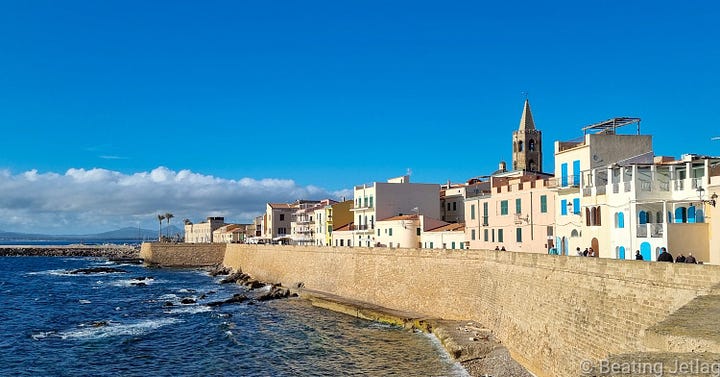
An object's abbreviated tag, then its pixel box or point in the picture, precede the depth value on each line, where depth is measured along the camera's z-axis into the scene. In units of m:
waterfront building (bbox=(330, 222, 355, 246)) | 66.31
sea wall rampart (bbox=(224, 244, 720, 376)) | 16.30
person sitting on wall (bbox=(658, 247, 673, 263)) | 20.47
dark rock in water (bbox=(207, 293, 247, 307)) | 47.62
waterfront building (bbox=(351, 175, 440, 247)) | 61.41
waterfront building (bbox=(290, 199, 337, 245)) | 79.62
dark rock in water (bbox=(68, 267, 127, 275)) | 89.38
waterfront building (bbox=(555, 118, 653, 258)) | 30.28
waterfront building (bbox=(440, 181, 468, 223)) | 61.31
